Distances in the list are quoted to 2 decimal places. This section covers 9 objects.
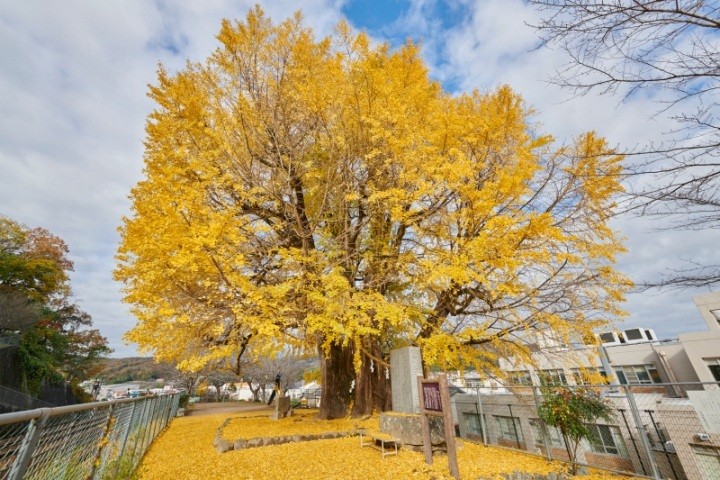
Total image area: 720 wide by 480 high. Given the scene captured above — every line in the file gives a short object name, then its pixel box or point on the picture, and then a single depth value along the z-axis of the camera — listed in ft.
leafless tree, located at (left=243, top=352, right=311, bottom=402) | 113.19
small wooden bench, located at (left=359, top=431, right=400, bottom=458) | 19.76
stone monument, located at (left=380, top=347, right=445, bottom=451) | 20.18
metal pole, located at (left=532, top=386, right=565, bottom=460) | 19.30
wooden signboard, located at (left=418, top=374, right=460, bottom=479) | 15.92
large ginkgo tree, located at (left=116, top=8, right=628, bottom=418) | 21.76
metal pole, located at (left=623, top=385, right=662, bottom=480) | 14.67
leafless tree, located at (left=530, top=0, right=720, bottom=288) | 9.37
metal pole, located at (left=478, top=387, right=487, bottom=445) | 22.89
